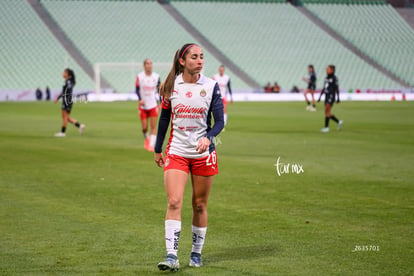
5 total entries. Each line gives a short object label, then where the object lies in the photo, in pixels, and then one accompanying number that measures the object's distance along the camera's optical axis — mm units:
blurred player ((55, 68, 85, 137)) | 22469
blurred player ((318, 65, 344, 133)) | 24734
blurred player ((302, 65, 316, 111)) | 41919
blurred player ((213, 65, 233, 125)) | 29673
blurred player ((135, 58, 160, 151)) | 19641
